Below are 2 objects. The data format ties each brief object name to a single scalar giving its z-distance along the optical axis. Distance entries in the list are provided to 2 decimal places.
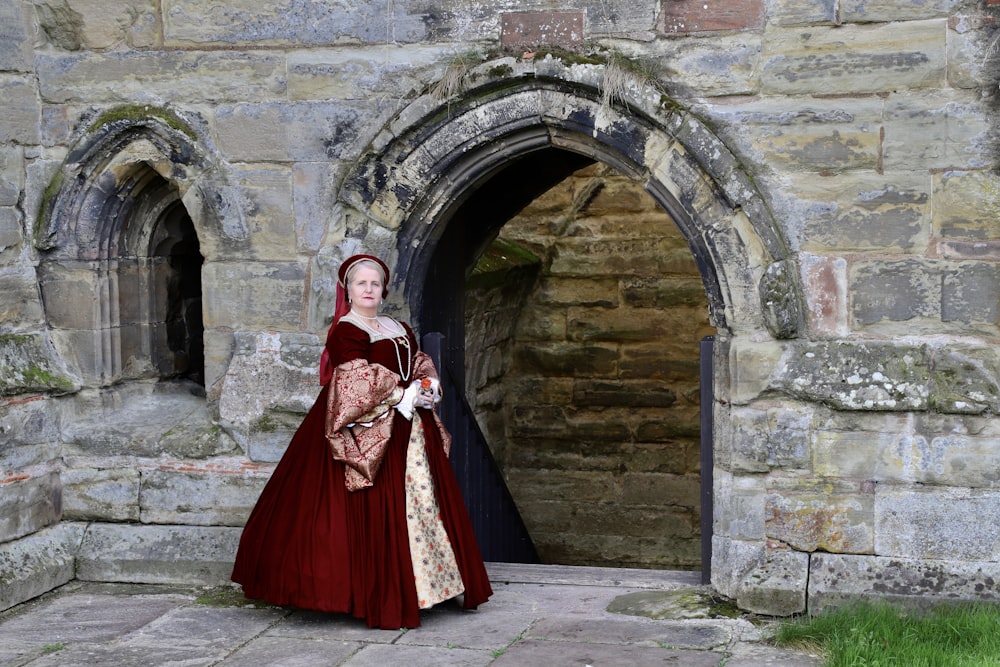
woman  5.44
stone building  5.41
